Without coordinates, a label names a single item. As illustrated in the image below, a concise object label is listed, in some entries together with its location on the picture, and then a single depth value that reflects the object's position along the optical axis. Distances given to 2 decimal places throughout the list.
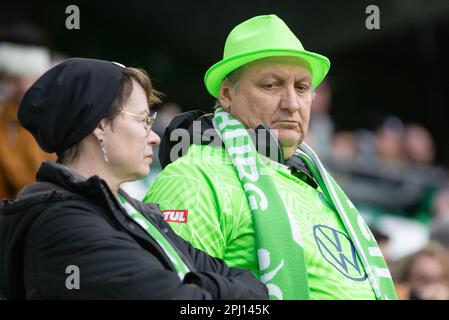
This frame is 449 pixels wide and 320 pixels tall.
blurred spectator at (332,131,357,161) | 17.80
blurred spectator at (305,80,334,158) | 17.73
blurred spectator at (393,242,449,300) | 11.09
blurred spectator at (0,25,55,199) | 10.75
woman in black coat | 5.63
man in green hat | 6.97
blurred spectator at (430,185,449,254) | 13.45
